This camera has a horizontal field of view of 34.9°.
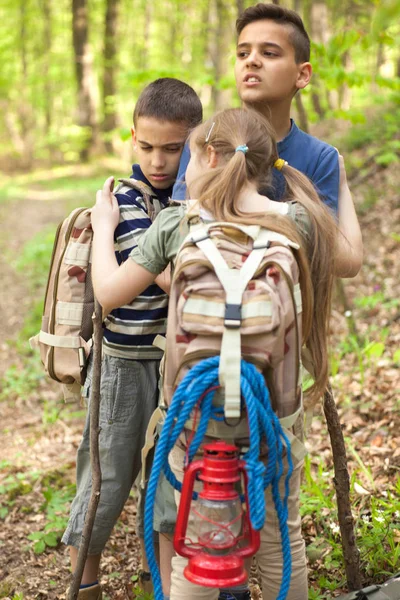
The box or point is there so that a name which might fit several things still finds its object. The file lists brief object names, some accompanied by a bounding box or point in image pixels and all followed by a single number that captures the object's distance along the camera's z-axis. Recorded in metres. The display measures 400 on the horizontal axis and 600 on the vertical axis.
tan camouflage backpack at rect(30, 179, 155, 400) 2.65
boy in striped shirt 2.61
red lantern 1.79
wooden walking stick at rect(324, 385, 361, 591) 2.68
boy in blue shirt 2.49
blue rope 1.81
